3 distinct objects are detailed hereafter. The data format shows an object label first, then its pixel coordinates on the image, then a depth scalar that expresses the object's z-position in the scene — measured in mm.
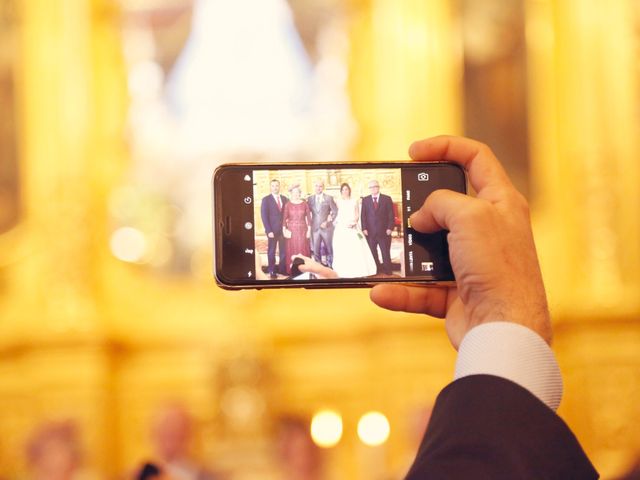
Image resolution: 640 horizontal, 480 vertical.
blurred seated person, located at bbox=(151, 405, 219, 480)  7462
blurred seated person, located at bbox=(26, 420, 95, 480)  6867
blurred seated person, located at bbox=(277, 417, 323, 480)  6973
